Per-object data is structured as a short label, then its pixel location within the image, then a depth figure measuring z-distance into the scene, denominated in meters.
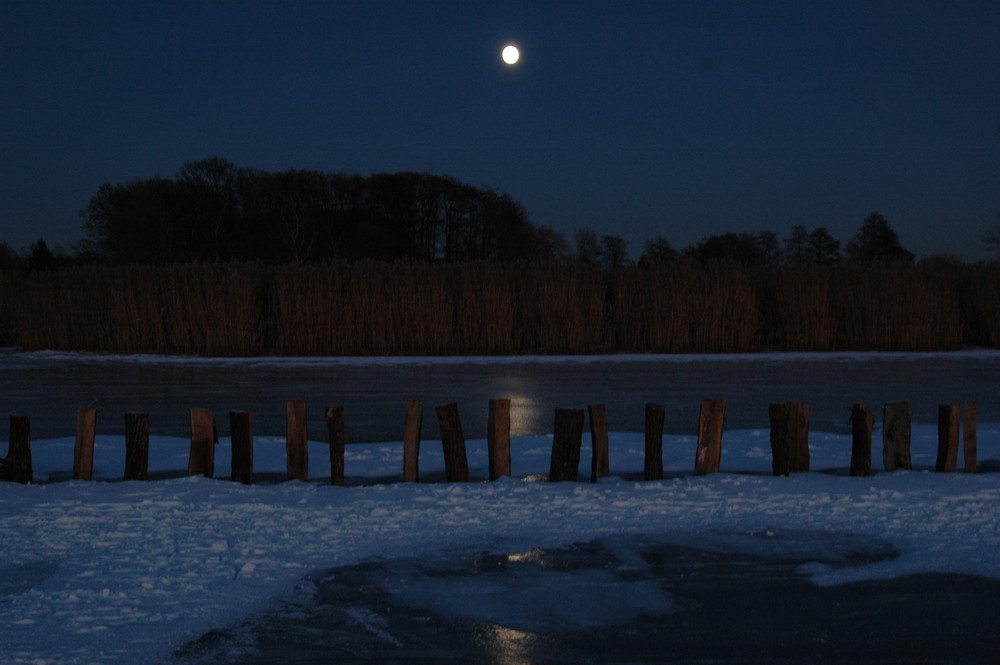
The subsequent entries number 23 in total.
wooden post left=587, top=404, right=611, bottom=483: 6.54
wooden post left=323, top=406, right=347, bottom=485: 6.41
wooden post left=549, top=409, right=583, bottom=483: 6.42
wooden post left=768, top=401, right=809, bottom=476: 6.52
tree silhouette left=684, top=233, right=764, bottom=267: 45.97
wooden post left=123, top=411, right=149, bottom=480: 6.54
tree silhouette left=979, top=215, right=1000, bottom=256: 51.72
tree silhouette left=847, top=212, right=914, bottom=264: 50.00
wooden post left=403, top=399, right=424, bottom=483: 6.48
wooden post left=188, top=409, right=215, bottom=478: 6.55
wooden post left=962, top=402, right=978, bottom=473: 6.75
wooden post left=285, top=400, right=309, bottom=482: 6.53
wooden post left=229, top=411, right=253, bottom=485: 6.42
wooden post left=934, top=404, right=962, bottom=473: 6.68
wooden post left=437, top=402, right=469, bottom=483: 6.46
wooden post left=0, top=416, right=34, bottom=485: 6.45
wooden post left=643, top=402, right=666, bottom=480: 6.48
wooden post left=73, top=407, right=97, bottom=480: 6.66
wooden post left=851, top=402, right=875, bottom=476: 6.50
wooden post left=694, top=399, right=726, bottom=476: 6.54
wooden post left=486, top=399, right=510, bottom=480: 6.54
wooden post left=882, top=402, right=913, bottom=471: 6.71
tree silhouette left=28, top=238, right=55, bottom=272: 39.38
